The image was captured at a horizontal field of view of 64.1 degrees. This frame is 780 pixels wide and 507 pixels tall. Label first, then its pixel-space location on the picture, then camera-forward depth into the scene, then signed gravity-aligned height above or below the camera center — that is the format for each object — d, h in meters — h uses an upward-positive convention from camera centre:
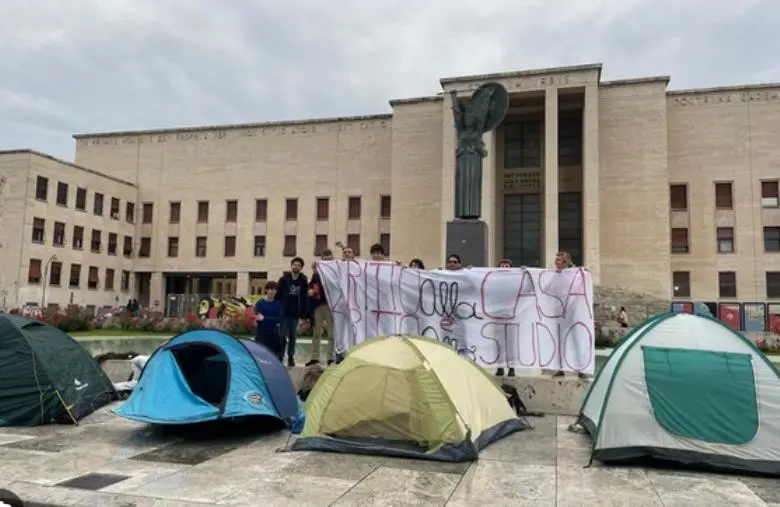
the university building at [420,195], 39.06 +8.14
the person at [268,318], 10.57 -0.19
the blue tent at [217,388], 8.30 -1.16
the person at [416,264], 10.84 +0.80
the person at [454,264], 10.59 +0.80
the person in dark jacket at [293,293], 10.68 +0.24
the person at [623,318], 29.05 -0.19
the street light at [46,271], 43.31 +2.17
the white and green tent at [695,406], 6.90 -1.02
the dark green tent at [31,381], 9.22 -1.18
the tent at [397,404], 7.41 -1.17
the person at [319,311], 10.63 -0.06
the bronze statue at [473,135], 13.09 +3.78
